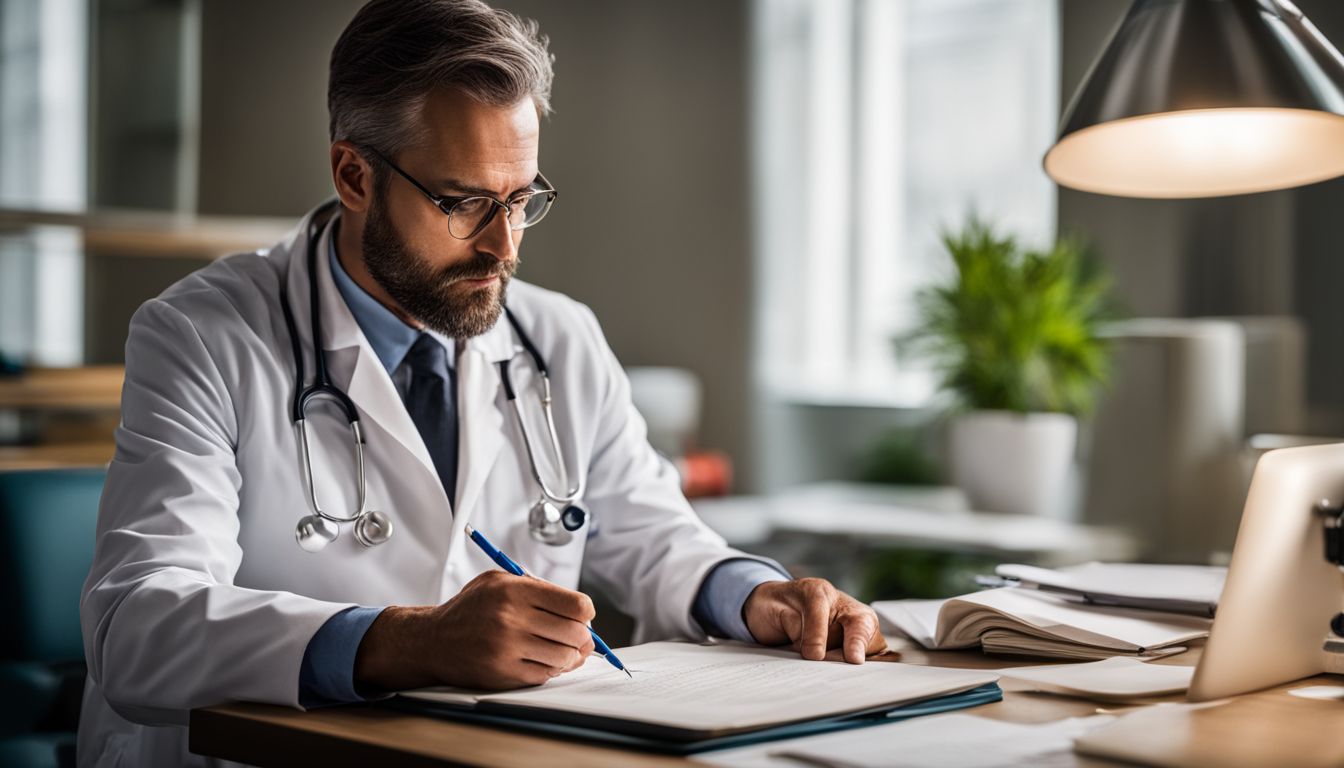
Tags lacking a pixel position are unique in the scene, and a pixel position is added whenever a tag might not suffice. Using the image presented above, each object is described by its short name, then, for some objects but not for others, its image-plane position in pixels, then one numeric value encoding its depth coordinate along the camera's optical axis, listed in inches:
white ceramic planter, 140.3
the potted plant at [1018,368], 140.8
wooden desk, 33.6
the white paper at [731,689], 36.2
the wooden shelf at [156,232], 111.0
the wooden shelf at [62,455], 97.0
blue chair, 60.8
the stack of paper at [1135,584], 54.2
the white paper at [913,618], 51.6
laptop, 40.1
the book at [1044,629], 48.4
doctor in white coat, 46.8
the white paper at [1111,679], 40.7
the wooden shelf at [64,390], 103.9
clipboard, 34.3
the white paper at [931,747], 32.9
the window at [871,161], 200.5
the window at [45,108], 161.0
